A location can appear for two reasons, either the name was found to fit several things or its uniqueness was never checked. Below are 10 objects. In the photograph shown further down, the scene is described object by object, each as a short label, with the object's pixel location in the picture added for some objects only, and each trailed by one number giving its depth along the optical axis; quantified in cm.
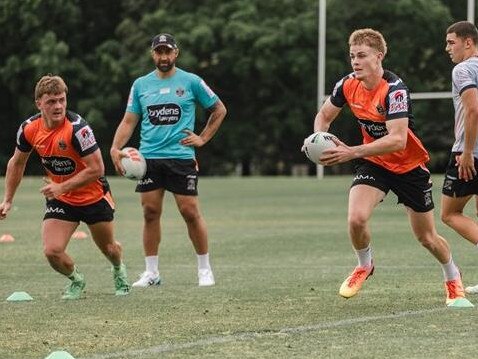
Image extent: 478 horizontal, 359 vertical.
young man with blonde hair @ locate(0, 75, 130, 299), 1911
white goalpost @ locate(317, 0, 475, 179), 6869
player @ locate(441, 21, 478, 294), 1861
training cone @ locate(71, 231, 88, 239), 3322
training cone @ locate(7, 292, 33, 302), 1947
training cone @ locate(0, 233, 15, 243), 3184
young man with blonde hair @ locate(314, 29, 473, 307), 1794
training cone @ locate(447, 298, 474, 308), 1777
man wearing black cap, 2222
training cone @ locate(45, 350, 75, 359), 1295
